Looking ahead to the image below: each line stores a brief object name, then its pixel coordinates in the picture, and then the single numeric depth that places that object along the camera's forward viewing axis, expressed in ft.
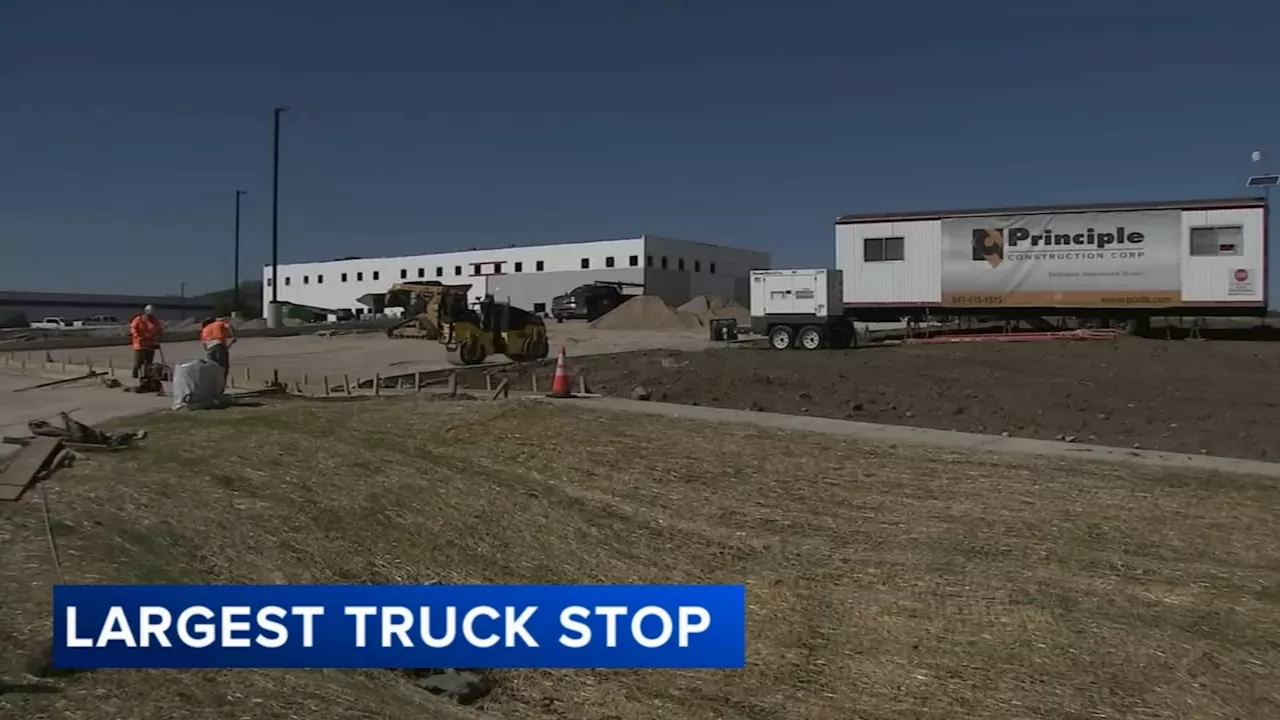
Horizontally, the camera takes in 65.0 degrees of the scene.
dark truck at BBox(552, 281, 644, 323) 171.22
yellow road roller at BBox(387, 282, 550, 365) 67.77
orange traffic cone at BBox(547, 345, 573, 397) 48.03
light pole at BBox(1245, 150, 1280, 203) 97.43
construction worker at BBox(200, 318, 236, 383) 50.06
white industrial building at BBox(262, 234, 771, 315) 228.84
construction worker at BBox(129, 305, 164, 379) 58.03
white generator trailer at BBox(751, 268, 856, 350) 86.17
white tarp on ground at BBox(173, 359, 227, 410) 41.93
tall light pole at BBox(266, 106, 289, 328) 140.77
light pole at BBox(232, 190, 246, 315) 193.47
